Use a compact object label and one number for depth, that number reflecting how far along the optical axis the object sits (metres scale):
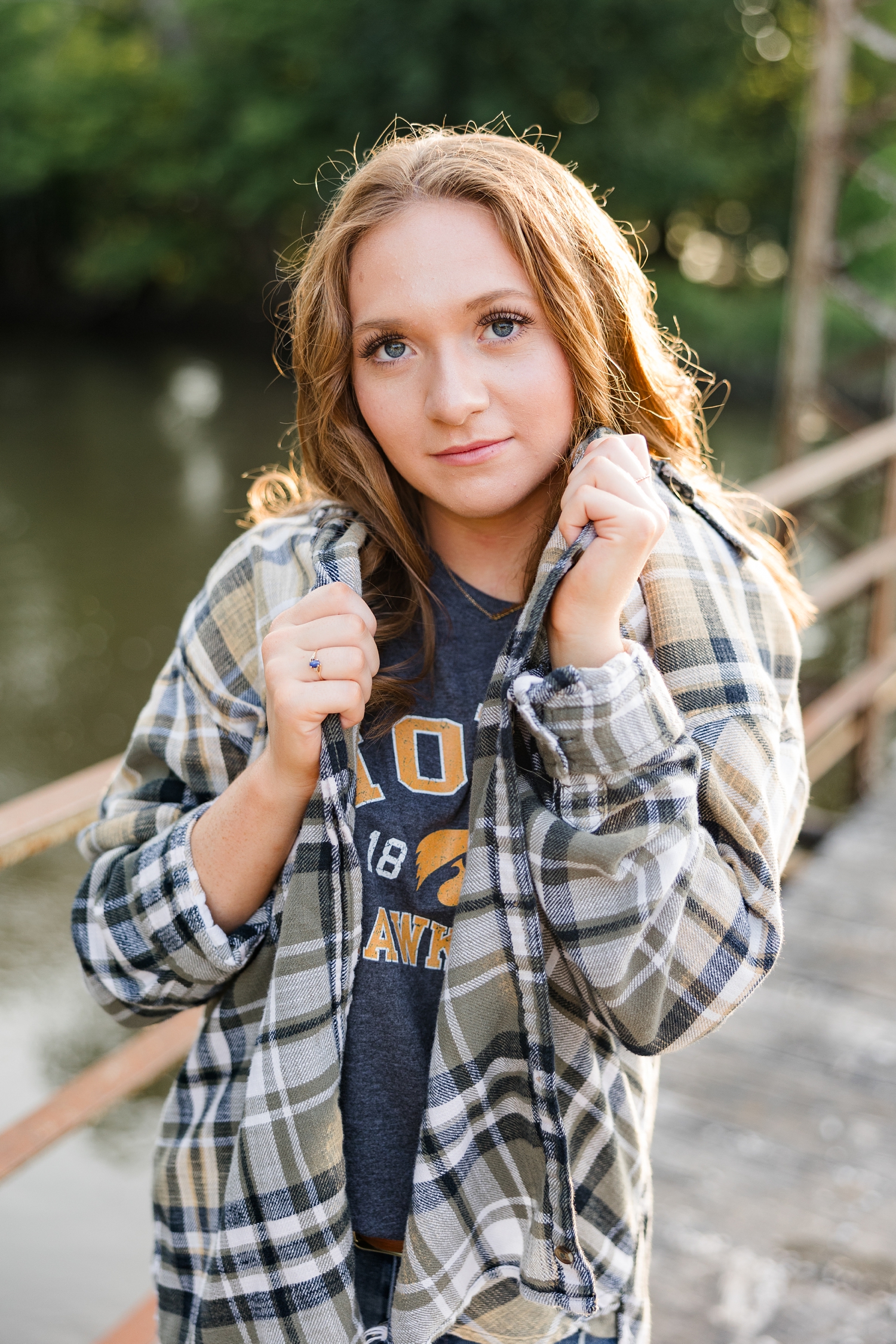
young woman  0.85
